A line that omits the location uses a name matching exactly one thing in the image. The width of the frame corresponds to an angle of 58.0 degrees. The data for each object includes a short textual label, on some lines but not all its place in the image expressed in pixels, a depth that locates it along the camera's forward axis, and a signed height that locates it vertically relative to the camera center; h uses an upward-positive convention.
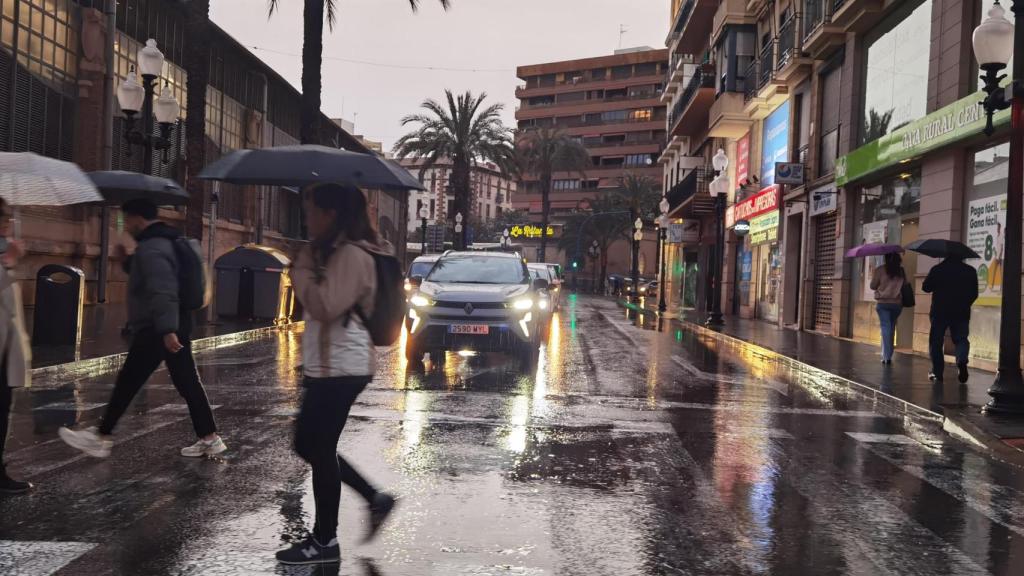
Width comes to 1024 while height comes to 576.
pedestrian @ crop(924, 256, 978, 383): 12.09 -0.20
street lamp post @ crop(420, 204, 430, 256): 43.05 +2.24
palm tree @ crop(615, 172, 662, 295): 66.00 +6.12
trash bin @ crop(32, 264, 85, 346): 12.83 -0.81
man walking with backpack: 5.79 -0.34
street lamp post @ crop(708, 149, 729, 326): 25.33 +1.72
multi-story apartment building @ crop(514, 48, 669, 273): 98.56 +17.90
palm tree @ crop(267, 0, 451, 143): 19.30 +4.08
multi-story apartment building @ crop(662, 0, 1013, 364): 15.95 +3.12
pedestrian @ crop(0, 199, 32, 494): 5.36 -0.59
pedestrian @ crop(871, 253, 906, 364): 14.42 -0.14
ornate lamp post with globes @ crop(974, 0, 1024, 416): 9.17 +0.82
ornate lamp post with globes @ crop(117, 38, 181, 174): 15.54 +2.65
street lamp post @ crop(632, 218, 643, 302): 49.89 +1.35
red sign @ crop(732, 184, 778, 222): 28.58 +2.52
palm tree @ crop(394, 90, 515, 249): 45.16 +6.39
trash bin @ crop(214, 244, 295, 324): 20.42 -0.61
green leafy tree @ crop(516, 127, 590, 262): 67.75 +8.60
